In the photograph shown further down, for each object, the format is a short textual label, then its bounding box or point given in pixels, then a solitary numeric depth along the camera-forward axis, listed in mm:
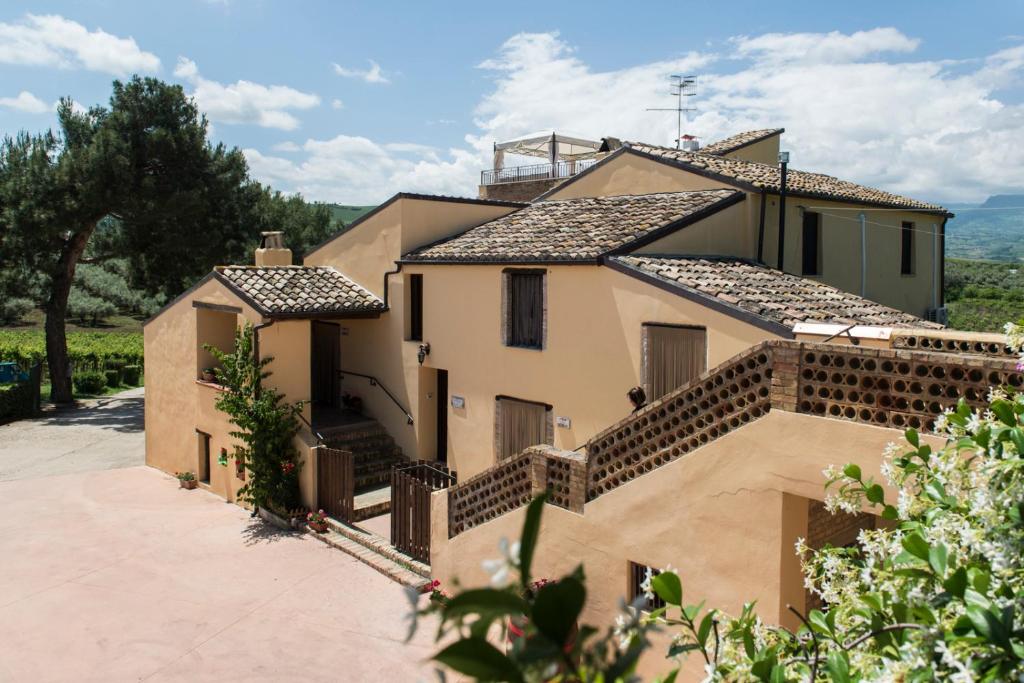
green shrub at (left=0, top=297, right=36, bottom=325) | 43688
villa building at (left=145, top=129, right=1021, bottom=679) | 6984
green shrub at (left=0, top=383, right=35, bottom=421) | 26047
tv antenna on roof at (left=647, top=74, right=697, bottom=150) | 24703
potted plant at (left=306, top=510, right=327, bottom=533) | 13562
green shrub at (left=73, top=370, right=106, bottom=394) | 32656
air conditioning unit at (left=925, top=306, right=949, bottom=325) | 19250
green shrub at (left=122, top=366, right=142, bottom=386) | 37028
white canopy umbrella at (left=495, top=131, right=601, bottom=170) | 29922
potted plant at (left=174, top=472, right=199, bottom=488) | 16984
